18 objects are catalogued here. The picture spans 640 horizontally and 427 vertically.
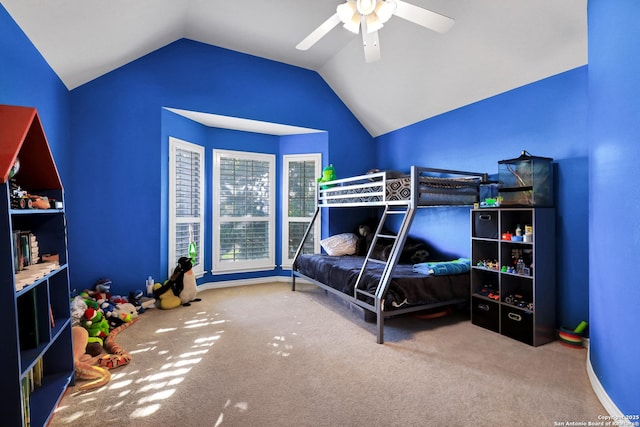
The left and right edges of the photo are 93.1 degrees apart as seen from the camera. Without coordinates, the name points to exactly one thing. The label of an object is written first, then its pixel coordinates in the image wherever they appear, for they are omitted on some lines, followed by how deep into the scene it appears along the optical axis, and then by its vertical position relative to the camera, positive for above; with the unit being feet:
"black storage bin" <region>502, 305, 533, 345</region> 8.39 -3.16
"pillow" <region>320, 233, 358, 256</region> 14.19 -1.43
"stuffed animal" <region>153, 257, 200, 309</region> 11.61 -2.86
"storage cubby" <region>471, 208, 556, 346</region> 8.41 -1.74
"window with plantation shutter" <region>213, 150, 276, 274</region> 14.87 +0.17
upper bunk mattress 9.54 +0.78
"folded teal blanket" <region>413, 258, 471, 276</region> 9.82 -1.79
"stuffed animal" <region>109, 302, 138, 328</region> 9.58 -3.26
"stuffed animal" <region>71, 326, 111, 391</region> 6.40 -3.36
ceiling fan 6.11 +4.18
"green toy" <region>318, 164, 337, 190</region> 14.30 +1.86
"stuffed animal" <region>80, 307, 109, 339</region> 8.40 -3.07
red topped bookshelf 3.87 -1.00
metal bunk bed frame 8.75 -1.05
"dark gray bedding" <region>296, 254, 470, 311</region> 9.14 -2.27
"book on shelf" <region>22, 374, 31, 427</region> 4.51 -2.86
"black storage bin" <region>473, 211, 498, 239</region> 9.71 -0.34
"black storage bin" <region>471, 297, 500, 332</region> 9.25 -3.16
